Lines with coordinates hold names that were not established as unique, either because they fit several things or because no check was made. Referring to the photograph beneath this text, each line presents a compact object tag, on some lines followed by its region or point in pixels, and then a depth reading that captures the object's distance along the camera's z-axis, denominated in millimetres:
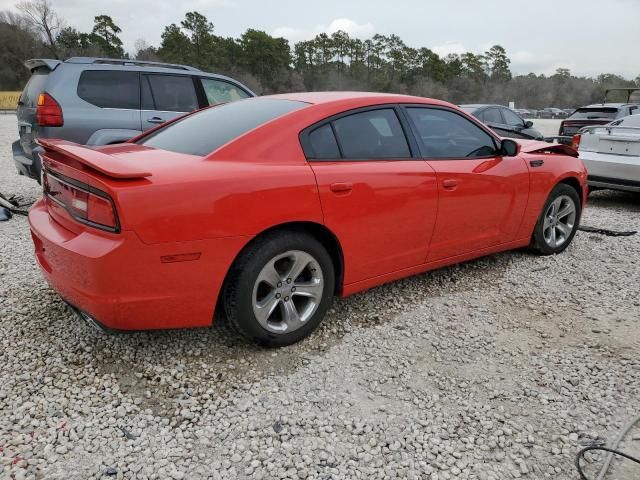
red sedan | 2297
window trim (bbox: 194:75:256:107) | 6434
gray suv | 5219
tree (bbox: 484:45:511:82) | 90000
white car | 6516
